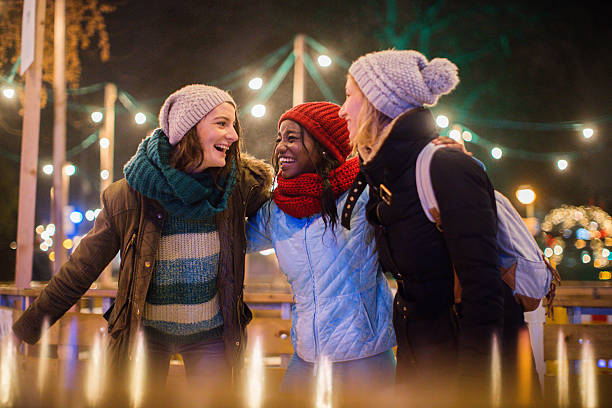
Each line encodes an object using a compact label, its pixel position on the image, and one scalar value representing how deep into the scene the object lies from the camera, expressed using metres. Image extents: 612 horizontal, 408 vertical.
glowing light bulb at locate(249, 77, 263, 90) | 4.72
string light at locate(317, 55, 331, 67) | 4.49
